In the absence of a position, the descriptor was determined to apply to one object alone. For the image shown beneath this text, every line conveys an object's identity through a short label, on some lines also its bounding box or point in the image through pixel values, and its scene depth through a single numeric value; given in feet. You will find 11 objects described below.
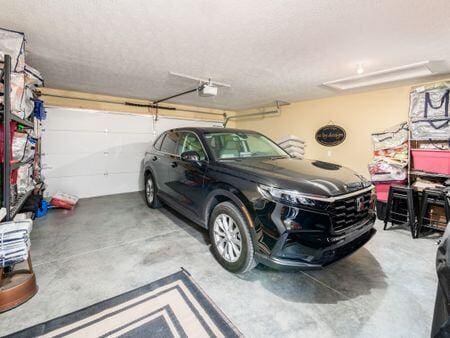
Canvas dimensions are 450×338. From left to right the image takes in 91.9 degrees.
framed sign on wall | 16.57
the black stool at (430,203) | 9.84
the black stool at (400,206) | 10.53
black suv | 5.66
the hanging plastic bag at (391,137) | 12.55
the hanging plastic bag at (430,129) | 10.75
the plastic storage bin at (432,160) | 10.82
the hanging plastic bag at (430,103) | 10.59
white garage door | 15.93
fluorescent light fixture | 10.16
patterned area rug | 4.90
